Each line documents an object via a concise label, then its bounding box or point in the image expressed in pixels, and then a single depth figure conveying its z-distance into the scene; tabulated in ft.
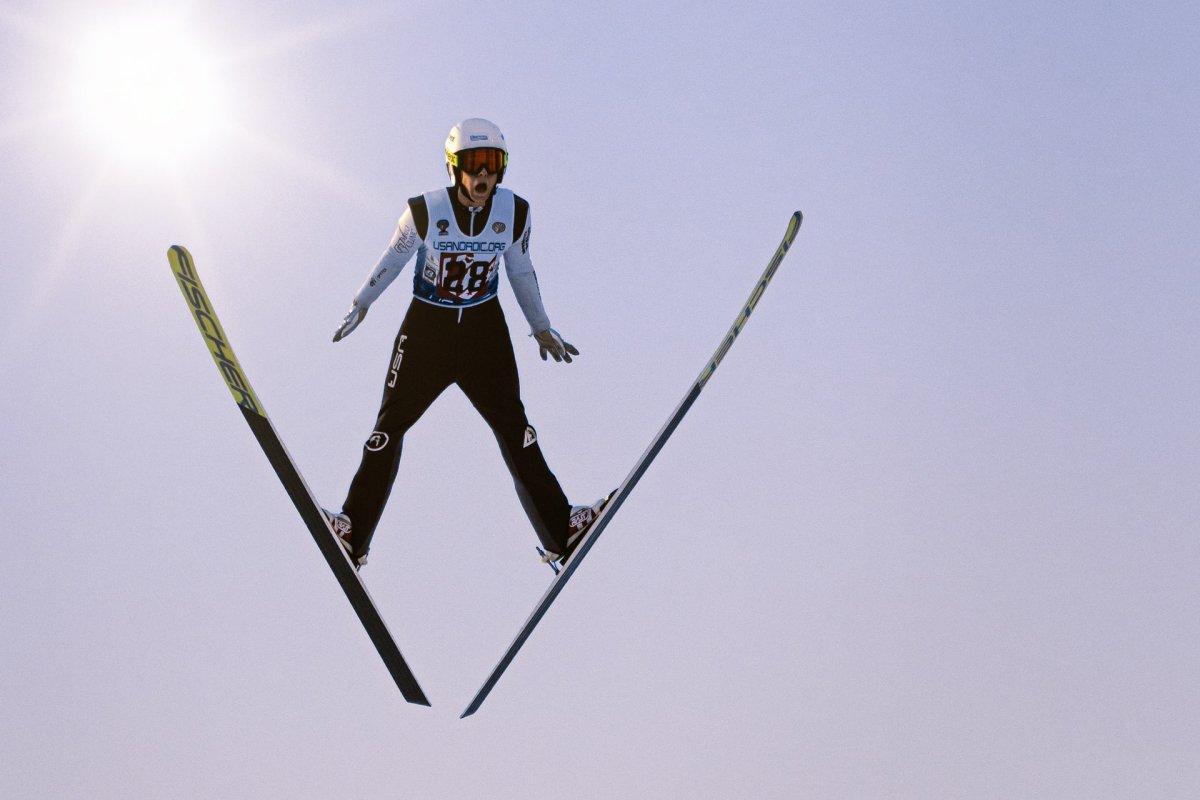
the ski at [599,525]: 64.28
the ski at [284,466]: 54.70
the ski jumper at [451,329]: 61.26
